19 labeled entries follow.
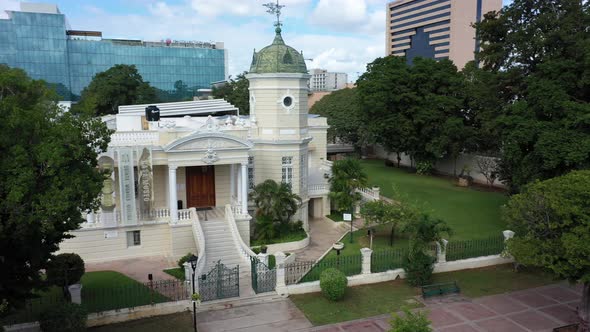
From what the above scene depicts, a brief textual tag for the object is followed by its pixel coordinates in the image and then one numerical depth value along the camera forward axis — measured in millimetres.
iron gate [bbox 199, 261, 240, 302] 16781
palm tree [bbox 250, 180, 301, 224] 22922
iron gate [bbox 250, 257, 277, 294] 17594
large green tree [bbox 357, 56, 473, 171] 37594
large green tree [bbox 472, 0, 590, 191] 19797
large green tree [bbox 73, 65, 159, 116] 58438
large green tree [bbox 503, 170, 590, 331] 12867
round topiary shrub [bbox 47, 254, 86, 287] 15556
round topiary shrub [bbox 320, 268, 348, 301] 16906
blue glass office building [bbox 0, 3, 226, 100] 90562
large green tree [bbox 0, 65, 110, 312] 10930
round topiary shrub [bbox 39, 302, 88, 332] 13336
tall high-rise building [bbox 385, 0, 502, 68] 103938
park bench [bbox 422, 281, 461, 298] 17500
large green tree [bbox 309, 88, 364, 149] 51969
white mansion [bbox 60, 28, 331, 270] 21312
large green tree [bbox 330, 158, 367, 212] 26391
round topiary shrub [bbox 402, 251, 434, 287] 18266
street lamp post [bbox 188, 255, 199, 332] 14302
